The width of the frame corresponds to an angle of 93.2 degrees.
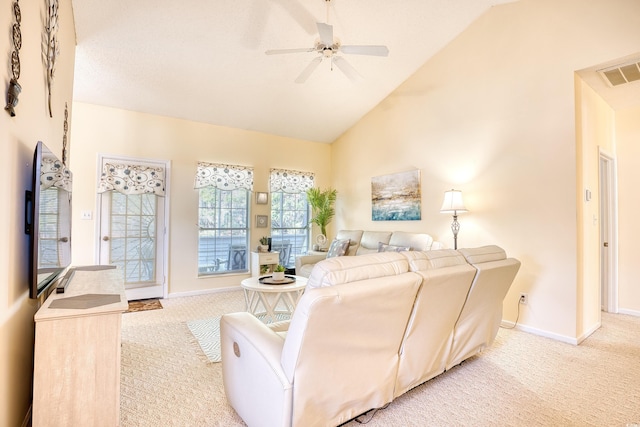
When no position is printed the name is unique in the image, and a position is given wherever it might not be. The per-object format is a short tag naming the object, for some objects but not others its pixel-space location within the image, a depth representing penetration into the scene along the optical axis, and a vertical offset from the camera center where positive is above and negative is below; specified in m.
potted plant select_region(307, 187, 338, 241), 5.56 +0.22
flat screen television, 1.52 -0.02
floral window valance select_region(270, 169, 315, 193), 5.32 +0.66
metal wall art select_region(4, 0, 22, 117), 1.23 +0.64
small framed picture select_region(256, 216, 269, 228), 5.15 -0.07
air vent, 2.79 +1.39
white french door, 4.03 -0.30
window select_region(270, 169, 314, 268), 5.39 +0.07
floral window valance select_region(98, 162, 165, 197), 3.97 +0.51
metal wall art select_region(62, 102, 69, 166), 2.70 +0.77
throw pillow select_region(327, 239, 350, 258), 4.54 -0.47
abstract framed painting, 4.31 +0.31
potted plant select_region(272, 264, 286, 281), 3.32 -0.63
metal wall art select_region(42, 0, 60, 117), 1.80 +1.08
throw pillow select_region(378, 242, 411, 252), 3.98 -0.41
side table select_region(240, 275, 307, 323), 3.08 -0.91
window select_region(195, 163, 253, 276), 4.70 -0.01
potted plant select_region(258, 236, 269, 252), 4.91 -0.45
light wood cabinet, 1.36 -0.69
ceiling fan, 2.58 +1.52
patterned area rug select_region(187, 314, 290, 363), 2.56 -1.17
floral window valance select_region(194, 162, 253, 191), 4.64 +0.64
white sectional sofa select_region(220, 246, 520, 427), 1.28 -0.61
